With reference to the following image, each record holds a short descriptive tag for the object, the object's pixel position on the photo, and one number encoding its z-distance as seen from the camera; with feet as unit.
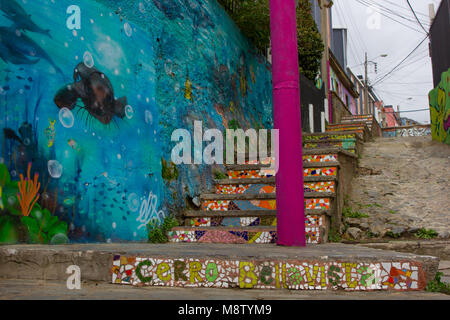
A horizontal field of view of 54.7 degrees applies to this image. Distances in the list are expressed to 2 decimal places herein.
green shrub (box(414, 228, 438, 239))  16.03
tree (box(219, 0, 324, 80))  23.50
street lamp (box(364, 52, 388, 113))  98.99
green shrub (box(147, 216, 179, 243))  13.39
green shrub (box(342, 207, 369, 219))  17.61
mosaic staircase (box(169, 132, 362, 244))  13.26
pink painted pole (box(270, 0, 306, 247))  10.15
